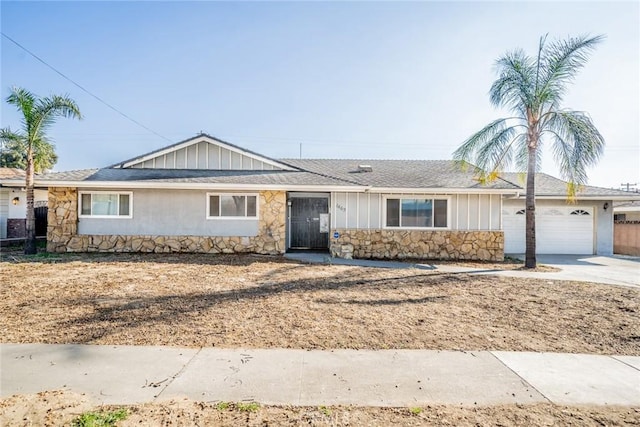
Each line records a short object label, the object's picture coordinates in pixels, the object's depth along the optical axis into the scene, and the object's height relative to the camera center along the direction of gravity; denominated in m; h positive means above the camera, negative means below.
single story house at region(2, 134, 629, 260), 12.13 +0.15
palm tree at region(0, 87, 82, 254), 11.34 +3.38
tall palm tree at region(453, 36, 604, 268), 9.95 +2.96
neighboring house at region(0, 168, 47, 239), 14.91 +0.14
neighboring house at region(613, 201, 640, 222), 17.53 +0.25
